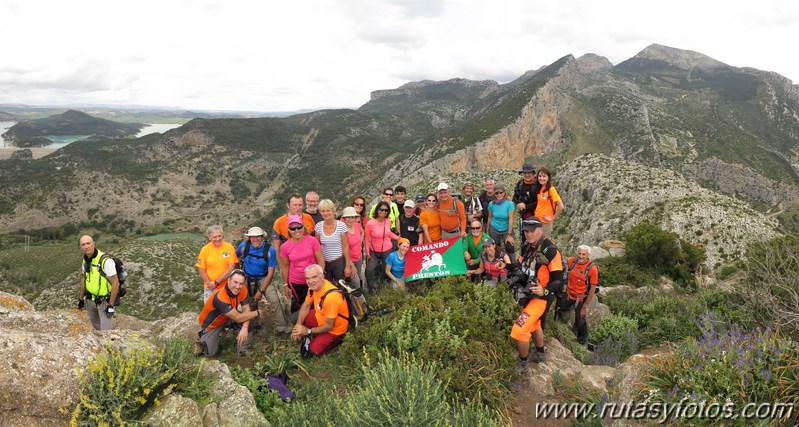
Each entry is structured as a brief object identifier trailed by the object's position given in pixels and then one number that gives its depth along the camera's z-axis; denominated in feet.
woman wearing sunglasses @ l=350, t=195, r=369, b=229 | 26.60
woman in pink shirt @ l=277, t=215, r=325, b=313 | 20.76
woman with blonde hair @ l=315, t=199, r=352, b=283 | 22.35
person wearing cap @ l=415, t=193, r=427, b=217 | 28.12
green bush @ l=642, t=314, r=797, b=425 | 11.35
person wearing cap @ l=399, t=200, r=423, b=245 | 26.71
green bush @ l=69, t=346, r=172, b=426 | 11.10
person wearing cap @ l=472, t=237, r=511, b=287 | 22.18
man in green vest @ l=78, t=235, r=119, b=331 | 22.79
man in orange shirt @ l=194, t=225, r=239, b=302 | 21.42
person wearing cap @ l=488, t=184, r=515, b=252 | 26.77
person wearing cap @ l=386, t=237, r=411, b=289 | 24.22
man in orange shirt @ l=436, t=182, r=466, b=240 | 26.55
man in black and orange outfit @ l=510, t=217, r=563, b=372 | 16.49
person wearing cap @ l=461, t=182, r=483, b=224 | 28.40
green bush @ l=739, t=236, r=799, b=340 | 17.23
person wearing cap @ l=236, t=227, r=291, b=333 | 21.93
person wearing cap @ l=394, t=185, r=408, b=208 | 29.03
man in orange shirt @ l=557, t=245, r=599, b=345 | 23.59
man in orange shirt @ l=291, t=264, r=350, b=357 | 18.14
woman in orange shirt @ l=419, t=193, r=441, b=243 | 26.47
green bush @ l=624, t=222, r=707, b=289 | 45.70
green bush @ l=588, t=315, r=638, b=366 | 21.99
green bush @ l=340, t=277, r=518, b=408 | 16.03
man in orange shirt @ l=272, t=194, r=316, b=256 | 22.89
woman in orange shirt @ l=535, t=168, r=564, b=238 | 26.99
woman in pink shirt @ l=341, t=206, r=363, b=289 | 23.11
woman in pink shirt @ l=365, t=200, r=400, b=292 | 25.22
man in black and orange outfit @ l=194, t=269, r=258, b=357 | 18.97
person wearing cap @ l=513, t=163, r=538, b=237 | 28.09
